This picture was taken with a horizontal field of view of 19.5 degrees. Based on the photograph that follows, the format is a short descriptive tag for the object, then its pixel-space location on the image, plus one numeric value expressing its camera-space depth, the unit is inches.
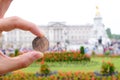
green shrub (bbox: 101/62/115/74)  322.9
